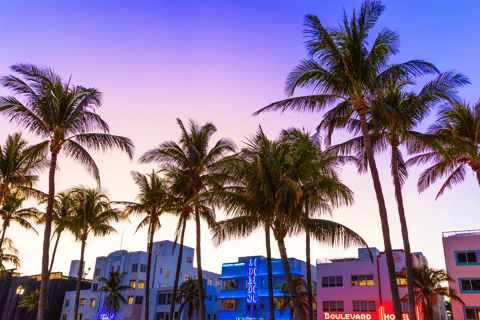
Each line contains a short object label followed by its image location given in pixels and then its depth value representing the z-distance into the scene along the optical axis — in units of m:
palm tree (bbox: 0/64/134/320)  19.83
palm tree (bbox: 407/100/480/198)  21.95
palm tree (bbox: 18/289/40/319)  70.12
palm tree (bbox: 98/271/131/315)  61.12
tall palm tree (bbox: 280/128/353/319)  18.12
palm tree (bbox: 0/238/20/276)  38.05
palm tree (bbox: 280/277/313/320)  48.53
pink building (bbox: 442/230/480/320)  36.28
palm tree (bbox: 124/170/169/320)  37.08
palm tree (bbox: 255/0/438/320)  17.55
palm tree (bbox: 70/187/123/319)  36.97
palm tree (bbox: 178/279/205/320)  57.55
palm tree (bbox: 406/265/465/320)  36.75
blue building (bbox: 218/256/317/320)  57.41
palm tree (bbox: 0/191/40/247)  36.73
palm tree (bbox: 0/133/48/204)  24.16
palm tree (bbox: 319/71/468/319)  18.58
